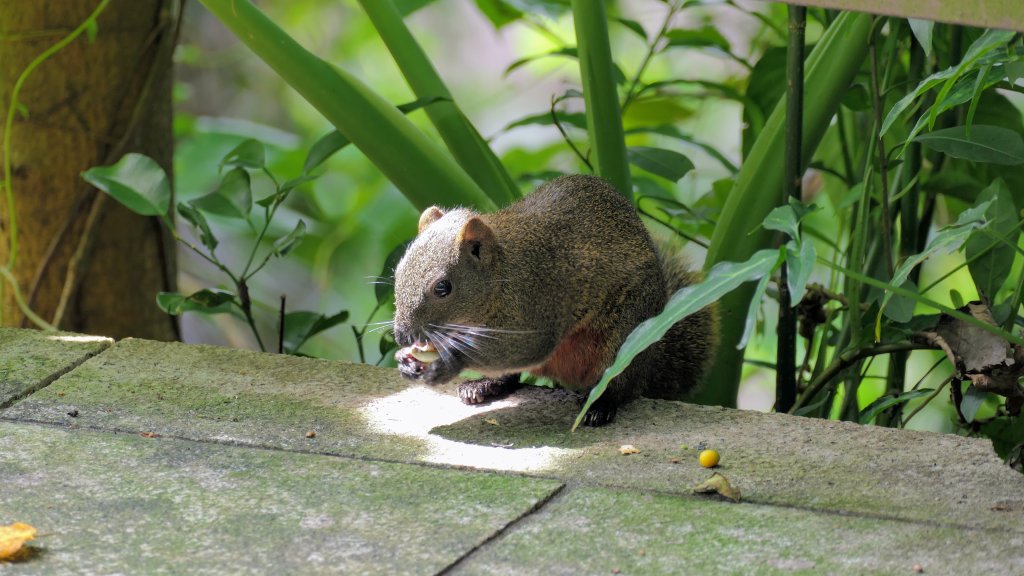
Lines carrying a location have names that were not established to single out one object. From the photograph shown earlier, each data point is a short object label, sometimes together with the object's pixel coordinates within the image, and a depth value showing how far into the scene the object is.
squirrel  5.69
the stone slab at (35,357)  5.58
